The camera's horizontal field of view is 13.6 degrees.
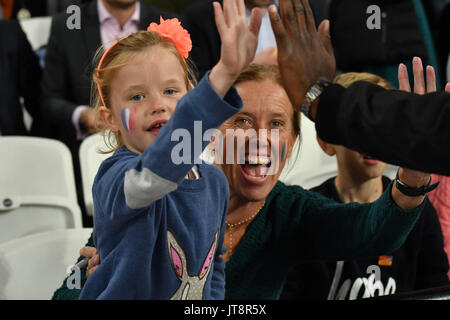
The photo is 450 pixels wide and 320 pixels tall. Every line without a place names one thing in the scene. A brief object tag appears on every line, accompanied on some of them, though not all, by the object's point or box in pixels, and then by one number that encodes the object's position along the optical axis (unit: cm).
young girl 268
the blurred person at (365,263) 311
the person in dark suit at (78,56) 300
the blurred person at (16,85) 343
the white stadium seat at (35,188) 314
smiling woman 298
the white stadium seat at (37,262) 304
